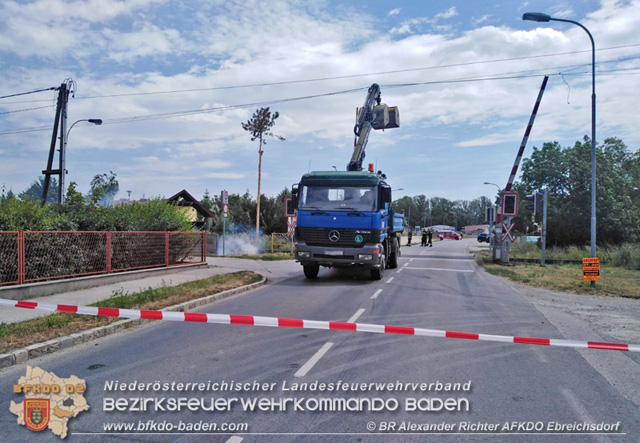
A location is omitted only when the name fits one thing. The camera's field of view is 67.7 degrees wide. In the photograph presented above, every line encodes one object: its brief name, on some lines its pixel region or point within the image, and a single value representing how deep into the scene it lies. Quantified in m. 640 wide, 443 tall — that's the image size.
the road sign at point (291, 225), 24.73
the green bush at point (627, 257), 20.88
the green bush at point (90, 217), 10.55
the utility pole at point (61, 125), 21.09
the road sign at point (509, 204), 20.61
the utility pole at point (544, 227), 19.95
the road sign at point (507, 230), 21.54
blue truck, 13.56
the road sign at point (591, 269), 14.09
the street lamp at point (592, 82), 14.84
